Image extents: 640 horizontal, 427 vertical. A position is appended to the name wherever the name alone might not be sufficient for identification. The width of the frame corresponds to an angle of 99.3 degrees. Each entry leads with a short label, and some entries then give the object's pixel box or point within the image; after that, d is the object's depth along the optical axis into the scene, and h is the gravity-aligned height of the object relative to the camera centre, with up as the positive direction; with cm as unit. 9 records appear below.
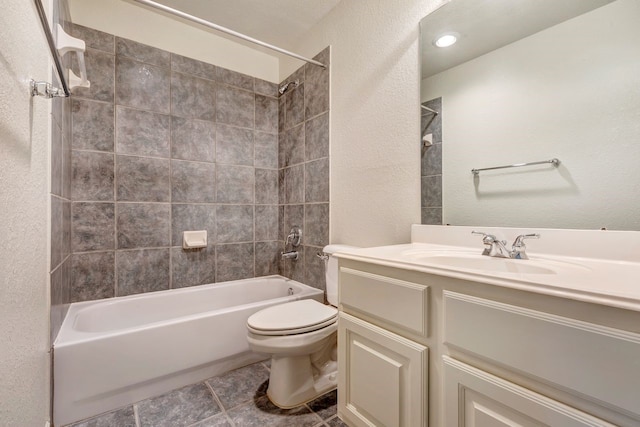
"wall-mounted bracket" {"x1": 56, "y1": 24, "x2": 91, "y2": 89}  110 +70
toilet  130 -65
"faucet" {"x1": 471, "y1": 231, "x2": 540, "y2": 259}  96 -12
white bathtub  123 -70
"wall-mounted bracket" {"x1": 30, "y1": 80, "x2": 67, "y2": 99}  85 +40
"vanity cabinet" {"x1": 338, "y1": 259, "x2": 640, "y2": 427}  50 -34
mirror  86 +38
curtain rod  129 +103
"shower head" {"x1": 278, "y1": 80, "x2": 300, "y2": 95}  223 +107
